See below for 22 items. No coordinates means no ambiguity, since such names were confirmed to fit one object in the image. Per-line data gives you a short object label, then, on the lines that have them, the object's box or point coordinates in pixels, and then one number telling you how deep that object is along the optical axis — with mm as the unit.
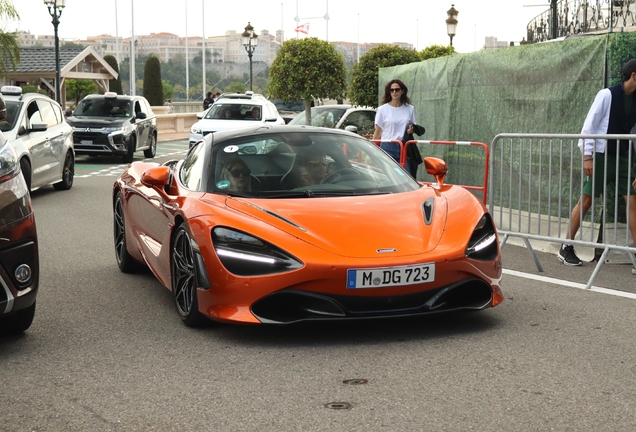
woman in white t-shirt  12703
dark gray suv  24578
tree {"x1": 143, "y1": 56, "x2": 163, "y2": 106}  69938
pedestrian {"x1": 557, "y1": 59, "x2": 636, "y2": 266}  8555
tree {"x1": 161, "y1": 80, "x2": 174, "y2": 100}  115688
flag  61381
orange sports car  5594
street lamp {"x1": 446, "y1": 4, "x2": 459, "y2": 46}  36594
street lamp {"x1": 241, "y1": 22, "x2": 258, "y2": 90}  50375
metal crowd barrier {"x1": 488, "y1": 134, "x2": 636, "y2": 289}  8391
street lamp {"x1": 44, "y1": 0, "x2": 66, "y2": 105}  33812
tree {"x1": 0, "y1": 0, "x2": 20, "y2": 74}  32625
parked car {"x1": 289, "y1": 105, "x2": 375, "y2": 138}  21125
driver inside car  6672
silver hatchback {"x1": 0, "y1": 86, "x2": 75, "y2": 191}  14992
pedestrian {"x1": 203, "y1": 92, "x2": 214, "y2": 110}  40000
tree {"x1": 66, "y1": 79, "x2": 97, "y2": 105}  71812
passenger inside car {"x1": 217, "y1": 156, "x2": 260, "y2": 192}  6516
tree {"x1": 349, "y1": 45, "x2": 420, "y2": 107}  26250
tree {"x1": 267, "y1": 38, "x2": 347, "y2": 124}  29391
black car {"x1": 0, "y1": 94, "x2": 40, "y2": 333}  5480
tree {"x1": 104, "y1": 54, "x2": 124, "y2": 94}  70188
